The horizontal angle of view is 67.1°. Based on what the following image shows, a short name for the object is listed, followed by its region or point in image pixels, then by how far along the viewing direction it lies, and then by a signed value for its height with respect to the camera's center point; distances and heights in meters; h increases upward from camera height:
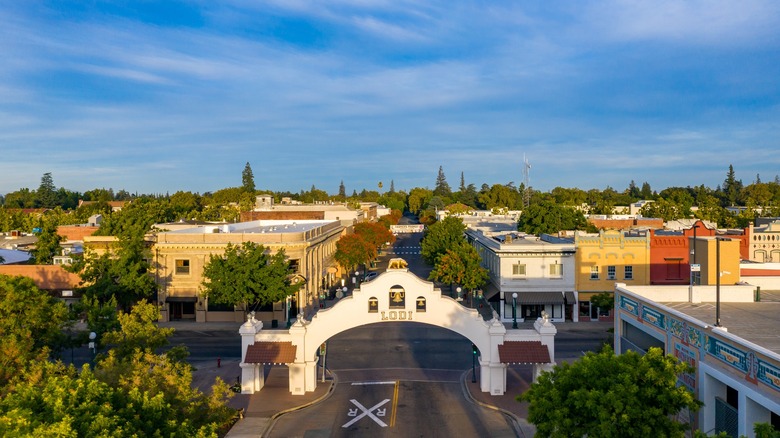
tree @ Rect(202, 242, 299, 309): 44.62 -5.08
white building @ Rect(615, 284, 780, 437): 16.56 -4.55
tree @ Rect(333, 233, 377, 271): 72.25 -5.05
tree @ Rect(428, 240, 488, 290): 53.84 -5.51
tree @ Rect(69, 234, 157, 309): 46.00 -4.66
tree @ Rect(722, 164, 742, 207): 190.55 +3.72
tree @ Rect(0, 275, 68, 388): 23.89 -5.08
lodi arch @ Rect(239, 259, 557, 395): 30.00 -6.30
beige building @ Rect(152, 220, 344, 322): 50.28 -4.68
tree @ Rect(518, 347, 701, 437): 16.17 -5.39
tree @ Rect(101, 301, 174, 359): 26.80 -5.68
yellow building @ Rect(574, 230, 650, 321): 50.34 -4.69
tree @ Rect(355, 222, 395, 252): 90.65 -3.60
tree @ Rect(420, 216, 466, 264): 67.38 -3.29
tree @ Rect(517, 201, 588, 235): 81.75 -1.40
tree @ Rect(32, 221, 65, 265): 60.50 -3.30
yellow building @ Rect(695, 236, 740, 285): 31.72 -2.90
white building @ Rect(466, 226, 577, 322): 49.91 -5.84
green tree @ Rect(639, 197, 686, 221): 108.75 -0.43
